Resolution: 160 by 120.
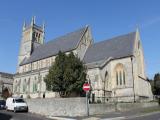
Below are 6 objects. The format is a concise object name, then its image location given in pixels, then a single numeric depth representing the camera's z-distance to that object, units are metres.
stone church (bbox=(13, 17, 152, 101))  24.97
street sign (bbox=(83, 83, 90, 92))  12.60
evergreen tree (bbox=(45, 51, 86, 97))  20.40
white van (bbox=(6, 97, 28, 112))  17.11
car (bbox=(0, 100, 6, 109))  20.79
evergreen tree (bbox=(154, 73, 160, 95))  38.32
